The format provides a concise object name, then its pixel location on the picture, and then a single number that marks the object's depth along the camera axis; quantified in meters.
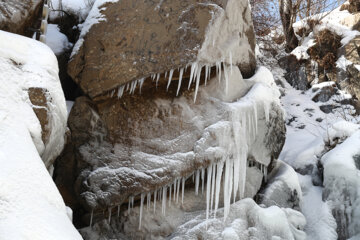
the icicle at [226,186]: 3.75
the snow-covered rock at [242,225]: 3.66
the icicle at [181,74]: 3.79
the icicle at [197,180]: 3.78
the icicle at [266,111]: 4.29
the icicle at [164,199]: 3.75
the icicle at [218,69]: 3.95
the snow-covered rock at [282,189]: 4.39
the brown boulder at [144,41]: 3.78
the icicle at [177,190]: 3.75
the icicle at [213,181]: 3.70
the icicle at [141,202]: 3.71
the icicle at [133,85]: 3.80
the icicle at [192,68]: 3.75
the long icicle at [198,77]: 3.84
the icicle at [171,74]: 3.78
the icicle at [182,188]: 3.76
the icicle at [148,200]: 3.76
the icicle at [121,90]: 3.81
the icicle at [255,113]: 4.09
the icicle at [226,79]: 4.04
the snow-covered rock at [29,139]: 1.55
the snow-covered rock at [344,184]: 4.34
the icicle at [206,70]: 3.85
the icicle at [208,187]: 3.63
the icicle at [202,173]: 3.75
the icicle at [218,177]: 3.68
